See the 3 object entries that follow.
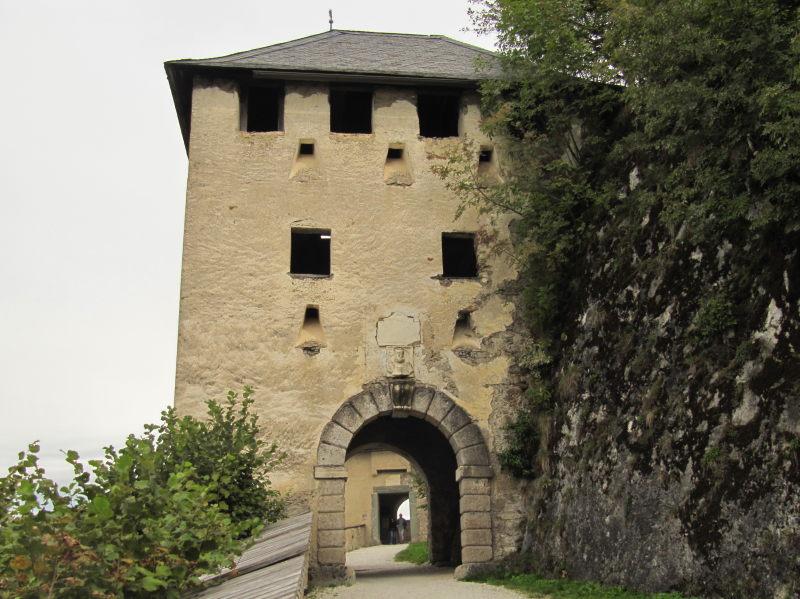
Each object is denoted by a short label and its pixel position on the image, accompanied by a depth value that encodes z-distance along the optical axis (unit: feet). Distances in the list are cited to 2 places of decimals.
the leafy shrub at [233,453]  30.78
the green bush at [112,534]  12.93
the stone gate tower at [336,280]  39.60
